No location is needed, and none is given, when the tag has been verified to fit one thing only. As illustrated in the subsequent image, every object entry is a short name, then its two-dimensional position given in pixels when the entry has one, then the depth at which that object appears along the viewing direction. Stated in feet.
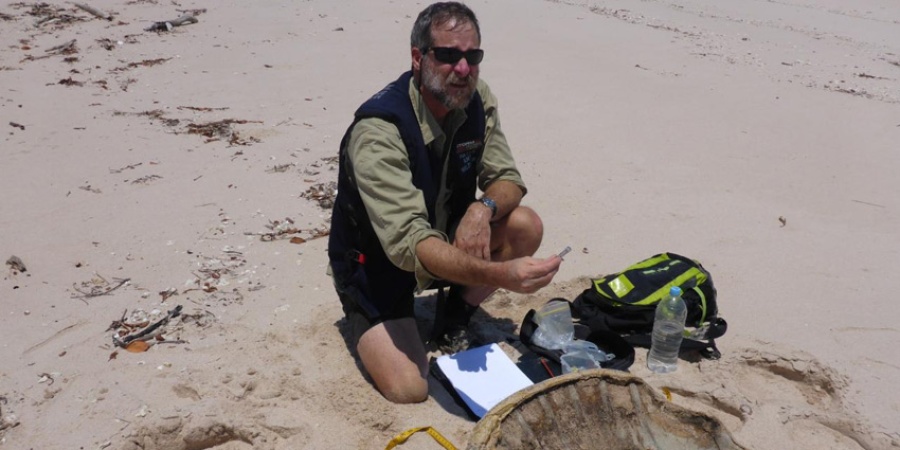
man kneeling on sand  9.59
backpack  12.04
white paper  10.73
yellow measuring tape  9.63
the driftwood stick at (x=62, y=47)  27.66
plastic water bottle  11.43
